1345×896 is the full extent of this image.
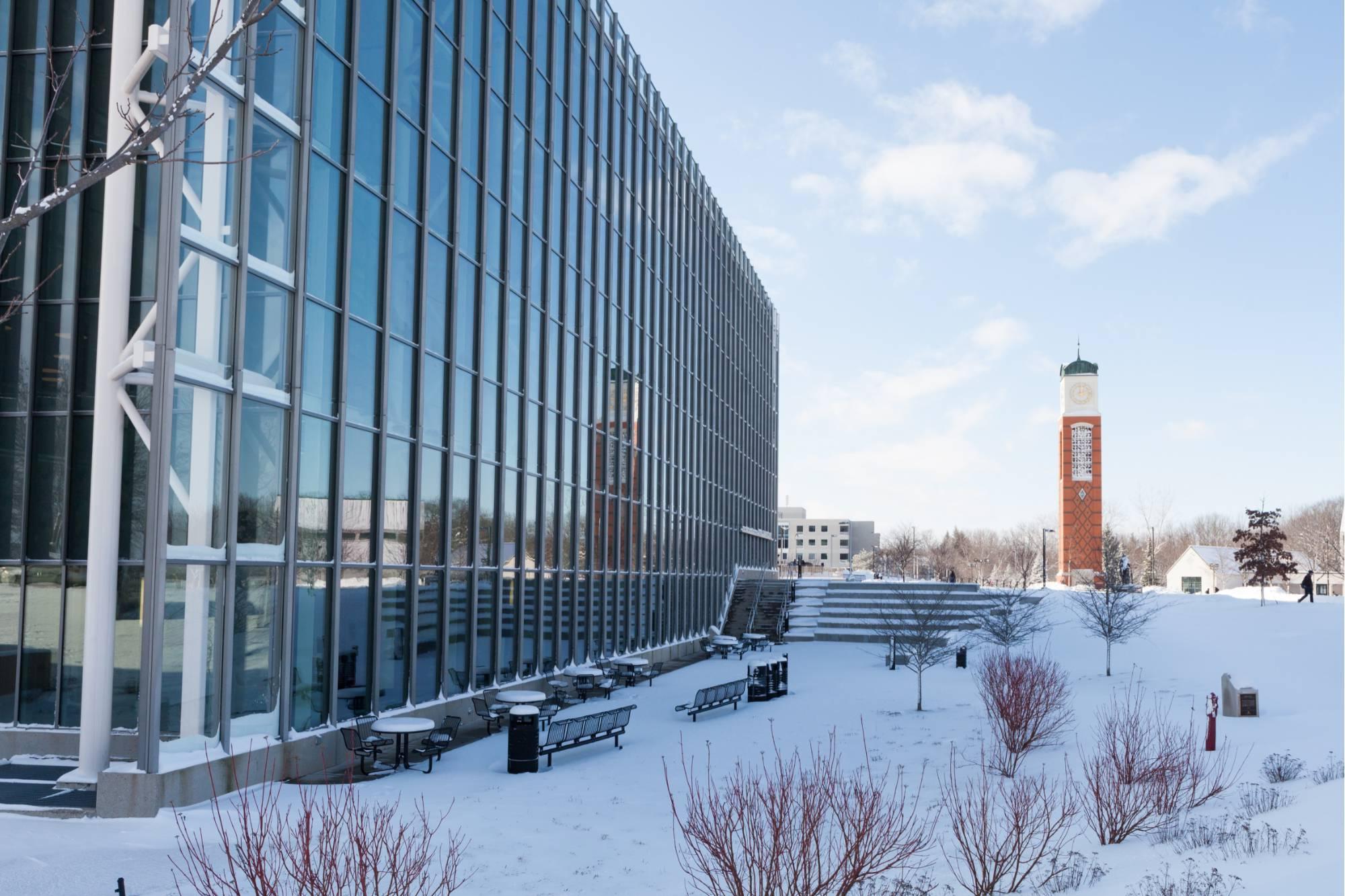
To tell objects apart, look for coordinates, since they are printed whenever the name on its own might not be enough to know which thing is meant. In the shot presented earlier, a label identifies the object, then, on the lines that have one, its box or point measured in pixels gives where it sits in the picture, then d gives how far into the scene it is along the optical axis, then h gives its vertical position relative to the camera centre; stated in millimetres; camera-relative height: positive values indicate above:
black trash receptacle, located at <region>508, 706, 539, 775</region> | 16906 -3698
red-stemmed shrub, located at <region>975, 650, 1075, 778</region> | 18234 -3386
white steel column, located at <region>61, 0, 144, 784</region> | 13984 +762
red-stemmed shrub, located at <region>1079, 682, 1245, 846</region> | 11766 -3127
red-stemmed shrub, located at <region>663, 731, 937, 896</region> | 7480 -2528
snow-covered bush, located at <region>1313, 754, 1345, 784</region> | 14609 -3447
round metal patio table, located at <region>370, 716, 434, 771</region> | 16578 -3447
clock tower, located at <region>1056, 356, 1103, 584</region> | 93812 +4376
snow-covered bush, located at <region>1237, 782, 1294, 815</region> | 12609 -3369
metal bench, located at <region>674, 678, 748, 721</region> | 23250 -4136
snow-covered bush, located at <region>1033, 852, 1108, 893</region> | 9965 -3423
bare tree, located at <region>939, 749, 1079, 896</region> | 9406 -3403
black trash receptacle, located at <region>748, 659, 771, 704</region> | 27047 -4335
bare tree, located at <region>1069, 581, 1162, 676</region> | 33094 -3114
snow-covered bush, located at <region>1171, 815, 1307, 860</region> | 9828 -3082
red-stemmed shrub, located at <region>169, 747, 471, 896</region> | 6309 -3390
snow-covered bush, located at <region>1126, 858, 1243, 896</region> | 8531 -2974
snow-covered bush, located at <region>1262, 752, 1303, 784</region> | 14969 -3515
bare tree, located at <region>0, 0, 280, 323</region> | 5184 +1845
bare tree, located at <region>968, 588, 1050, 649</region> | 34312 -3602
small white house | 86500 -4036
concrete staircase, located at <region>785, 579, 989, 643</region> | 49312 -4476
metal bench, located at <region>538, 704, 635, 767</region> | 17969 -3877
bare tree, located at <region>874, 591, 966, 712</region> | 25953 -3252
